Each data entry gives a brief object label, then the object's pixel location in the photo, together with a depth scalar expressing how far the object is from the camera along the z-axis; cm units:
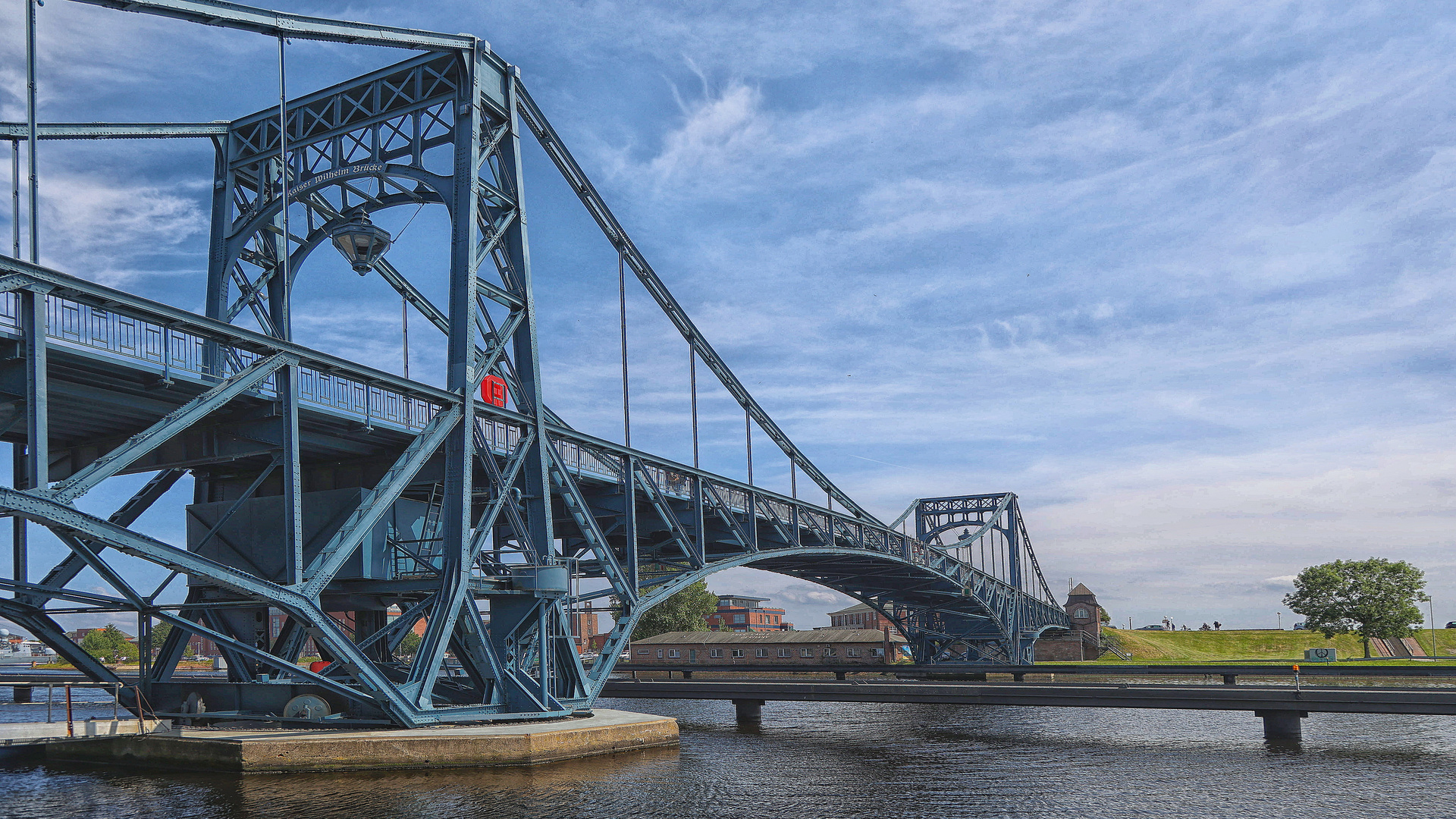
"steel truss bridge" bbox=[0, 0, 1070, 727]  2341
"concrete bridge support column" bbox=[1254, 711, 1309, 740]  3581
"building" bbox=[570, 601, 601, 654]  13812
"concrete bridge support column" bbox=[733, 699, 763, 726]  4459
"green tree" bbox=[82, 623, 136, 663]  15300
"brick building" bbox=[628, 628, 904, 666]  9738
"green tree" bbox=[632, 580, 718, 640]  11744
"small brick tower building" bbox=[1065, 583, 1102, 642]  14000
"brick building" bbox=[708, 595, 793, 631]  16200
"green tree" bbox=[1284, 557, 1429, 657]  9294
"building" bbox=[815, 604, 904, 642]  12838
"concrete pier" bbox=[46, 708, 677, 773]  2516
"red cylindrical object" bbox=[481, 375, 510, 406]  3266
